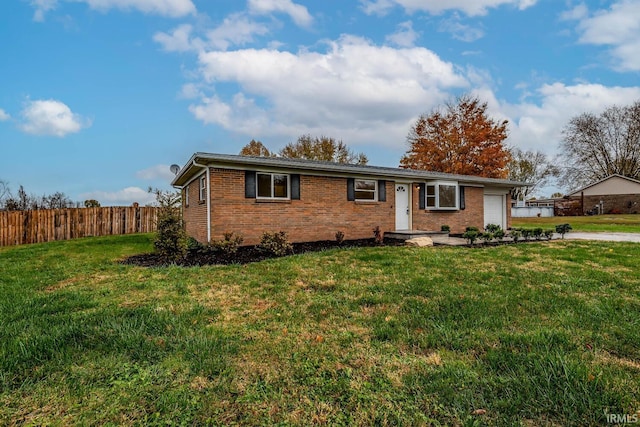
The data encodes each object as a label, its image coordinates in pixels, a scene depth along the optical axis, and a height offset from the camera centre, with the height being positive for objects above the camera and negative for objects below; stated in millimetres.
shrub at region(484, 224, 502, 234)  11747 -422
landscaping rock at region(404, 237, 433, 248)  10078 -779
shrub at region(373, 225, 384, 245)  11142 -640
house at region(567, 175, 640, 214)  31105 +2038
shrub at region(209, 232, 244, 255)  8406 -640
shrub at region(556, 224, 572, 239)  12109 -500
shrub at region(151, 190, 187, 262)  7867 -314
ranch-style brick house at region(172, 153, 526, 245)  9438 +783
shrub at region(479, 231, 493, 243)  10312 -624
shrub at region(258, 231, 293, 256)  8406 -651
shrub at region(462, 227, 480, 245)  10164 -607
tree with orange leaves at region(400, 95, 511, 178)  25438 +6400
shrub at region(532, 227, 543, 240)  11484 -610
